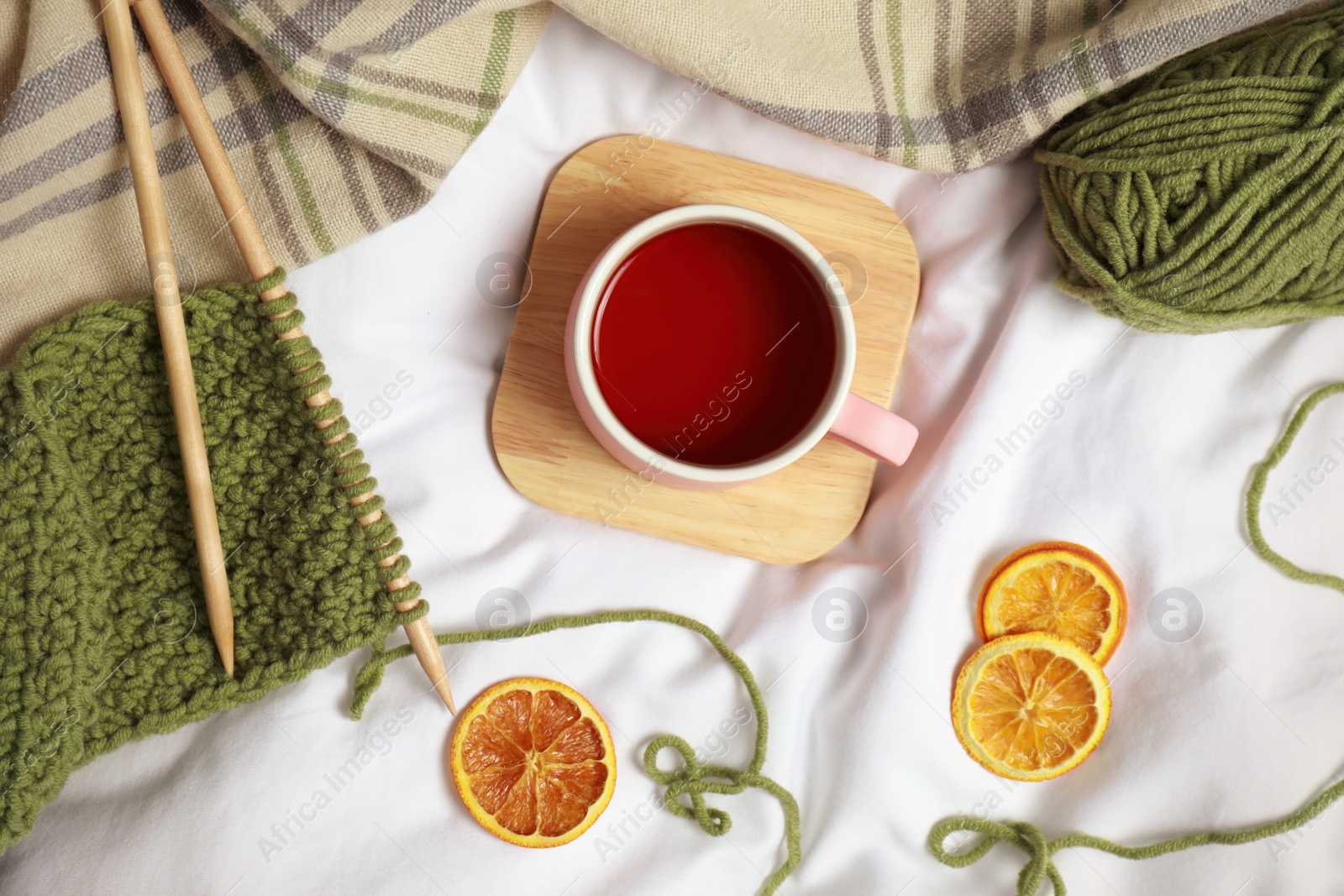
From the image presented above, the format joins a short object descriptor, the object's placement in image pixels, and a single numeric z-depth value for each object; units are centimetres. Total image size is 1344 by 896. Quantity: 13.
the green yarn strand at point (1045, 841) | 73
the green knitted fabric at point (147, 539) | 67
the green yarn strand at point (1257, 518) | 76
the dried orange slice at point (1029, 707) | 75
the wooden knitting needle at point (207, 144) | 66
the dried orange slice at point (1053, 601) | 75
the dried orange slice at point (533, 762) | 72
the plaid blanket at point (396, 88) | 68
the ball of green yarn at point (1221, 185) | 64
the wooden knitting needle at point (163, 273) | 65
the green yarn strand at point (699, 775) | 74
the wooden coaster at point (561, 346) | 75
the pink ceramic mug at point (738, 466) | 63
